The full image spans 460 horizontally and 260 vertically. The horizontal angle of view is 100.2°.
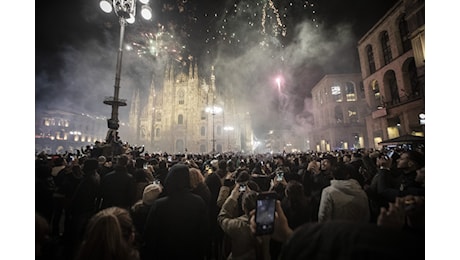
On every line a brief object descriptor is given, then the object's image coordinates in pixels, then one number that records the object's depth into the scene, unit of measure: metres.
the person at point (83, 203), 3.55
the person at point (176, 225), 2.40
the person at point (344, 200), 2.80
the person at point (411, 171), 2.87
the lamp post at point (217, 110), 46.31
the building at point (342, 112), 34.69
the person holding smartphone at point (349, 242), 0.93
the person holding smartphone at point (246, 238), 2.42
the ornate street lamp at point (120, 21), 12.79
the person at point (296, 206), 2.94
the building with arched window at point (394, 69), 13.16
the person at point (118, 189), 3.96
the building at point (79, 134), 29.98
